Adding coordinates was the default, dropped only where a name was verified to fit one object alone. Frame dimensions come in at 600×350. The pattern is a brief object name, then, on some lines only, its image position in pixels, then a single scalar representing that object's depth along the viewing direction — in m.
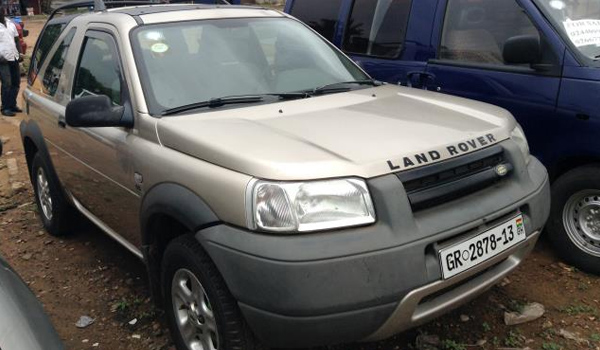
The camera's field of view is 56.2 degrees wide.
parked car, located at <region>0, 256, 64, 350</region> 1.71
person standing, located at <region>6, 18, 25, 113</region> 9.88
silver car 2.13
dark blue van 3.42
